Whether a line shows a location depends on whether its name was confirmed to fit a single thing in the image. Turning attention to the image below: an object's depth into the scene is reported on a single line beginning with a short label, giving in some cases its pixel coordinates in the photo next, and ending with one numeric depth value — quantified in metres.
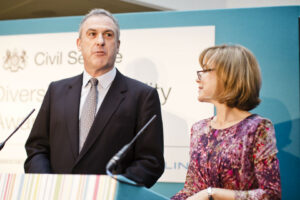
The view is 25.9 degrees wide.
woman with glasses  2.14
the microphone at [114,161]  1.81
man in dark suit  2.31
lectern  1.78
